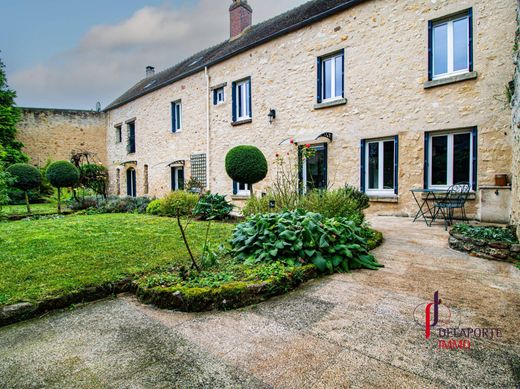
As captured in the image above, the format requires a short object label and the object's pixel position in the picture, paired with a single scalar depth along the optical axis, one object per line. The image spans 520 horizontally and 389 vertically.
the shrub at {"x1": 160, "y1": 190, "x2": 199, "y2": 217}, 8.22
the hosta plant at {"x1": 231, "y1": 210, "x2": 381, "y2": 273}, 3.08
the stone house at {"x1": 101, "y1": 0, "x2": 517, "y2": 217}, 6.18
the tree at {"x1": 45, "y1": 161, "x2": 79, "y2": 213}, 10.21
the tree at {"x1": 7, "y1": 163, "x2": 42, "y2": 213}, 9.36
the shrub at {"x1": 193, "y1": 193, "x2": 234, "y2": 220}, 7.32
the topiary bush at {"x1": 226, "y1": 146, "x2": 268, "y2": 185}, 7.44
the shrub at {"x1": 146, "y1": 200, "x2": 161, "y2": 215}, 8.87
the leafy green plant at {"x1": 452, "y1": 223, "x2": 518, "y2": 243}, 3.73
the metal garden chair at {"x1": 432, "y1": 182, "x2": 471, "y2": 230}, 5.61
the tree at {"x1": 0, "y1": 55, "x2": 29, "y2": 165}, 14.99
